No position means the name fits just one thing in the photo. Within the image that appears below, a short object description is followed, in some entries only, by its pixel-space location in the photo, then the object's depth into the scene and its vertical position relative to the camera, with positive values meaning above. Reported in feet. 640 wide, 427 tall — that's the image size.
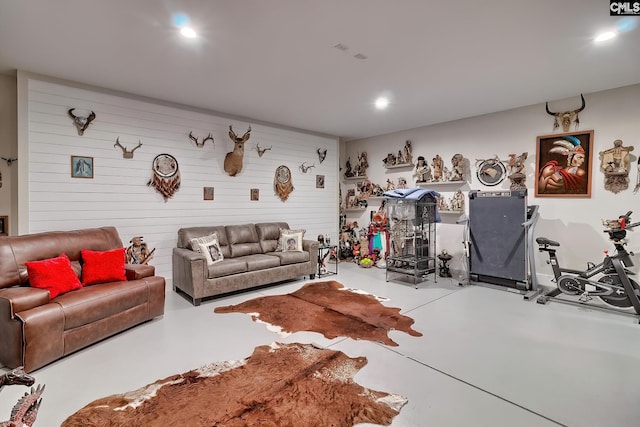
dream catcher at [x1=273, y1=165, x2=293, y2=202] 20.99 +1.96
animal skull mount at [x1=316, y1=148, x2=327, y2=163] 23.49 +4.41
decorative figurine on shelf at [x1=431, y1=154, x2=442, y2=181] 20.06 +2.94
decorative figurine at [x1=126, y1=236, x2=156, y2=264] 15.16 -2.11
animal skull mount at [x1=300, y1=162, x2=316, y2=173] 22.43 +3.21
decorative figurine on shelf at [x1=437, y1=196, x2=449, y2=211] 19.89 +0.59
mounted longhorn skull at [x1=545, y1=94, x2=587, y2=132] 15.06 +4.81
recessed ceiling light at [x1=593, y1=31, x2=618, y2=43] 9.36 +5.49
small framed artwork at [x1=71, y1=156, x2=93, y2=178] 13.67 +1.88
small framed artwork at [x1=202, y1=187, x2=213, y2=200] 17.72 +1.00
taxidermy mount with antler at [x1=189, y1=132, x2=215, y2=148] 17.19 +4.00
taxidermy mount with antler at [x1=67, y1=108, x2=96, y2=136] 13.59 +3.92
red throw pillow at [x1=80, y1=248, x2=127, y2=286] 11.24 -2.14
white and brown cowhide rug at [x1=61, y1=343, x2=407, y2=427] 6.59 -4.40
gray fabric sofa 13.96 -2.59
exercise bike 12.28 -2.75
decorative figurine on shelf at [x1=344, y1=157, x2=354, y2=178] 26.37 +3.59
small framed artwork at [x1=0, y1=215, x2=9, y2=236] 12.82 -0.71
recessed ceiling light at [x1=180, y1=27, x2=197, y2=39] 9.31 +5.44
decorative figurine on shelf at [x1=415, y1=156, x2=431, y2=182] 20.73 +2.86
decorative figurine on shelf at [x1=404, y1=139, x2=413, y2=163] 21.76 +4.20
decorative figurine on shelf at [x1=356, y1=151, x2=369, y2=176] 25.09 +3.90
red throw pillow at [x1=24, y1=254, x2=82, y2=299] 9.70 -2.15
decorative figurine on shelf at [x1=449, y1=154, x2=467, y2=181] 18.94 +2.78
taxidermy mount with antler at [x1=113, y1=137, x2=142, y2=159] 14.79 +2.84
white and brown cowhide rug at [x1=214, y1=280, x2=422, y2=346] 11.05 -4.14
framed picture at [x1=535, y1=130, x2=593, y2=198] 14.92 +2.51
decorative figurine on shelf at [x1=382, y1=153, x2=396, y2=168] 22.79 +3.87
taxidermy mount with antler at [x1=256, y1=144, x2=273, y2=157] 19.95 +3.92
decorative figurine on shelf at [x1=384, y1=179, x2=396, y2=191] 22.96 +1.99
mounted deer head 17.95 +3.24
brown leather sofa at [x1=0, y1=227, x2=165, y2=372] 8.30 -2.92
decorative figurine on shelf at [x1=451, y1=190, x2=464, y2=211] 19.11 +0.76
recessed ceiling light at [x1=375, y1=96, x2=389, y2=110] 15.68 +5.75
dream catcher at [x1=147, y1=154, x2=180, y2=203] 15.93 +1.79
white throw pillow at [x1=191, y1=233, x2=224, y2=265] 14.82 -1.83
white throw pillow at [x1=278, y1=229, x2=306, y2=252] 18.44 -1.77
